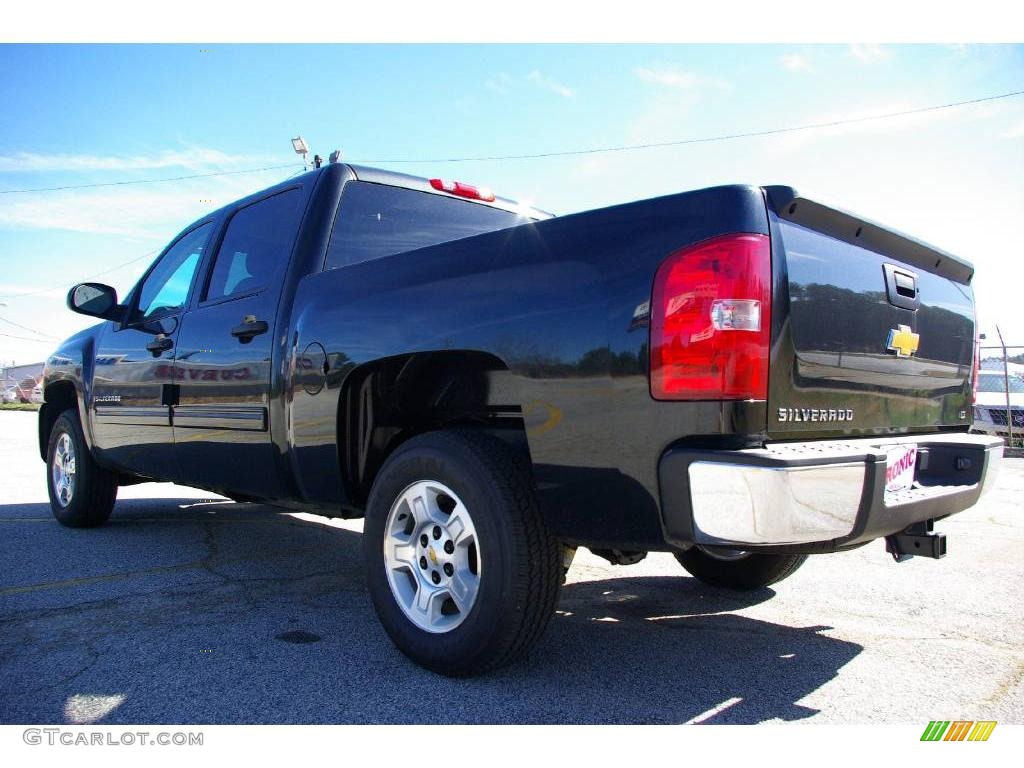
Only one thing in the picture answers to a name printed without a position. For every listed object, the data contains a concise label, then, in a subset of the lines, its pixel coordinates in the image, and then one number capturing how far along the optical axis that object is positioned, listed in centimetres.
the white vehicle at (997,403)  1330
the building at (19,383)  3759
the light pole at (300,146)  1658
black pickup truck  213
